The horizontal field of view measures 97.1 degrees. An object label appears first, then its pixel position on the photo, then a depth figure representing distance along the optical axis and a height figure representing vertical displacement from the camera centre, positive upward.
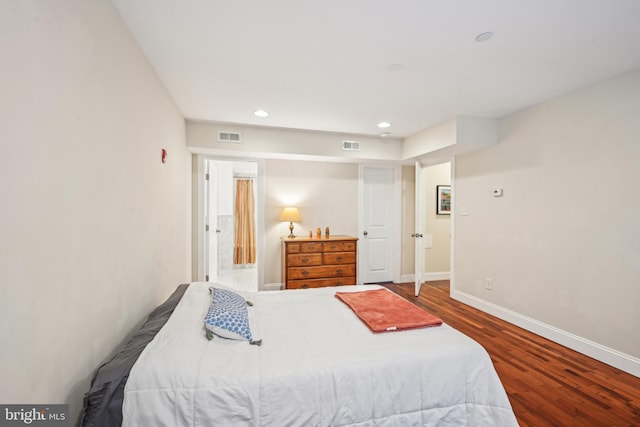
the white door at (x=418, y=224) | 4.30 -0.19
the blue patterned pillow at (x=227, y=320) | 1.56 -0.63
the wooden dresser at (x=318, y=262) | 4.06 -0.74
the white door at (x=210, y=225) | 4.25 -0.22
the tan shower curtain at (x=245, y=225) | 6.32 -0.32
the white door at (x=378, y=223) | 4.91 -0.20
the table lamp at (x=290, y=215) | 4.26 -0.06
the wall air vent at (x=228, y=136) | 3.76 +1.00
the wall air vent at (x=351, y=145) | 4.28 +1.01
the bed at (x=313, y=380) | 1.20 -0.79
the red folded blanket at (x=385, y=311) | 1.79 -0.71
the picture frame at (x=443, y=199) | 5.37 +0.24
